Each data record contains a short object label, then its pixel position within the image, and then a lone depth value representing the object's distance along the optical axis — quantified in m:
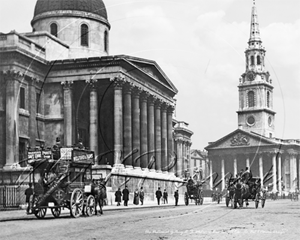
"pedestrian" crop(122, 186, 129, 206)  44.84
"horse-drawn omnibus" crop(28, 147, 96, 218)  24.75
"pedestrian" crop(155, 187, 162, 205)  49.99
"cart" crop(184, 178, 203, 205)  46.19
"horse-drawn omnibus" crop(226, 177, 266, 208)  34.26
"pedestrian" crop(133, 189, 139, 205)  48.84
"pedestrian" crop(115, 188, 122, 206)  45.44
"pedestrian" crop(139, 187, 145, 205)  49.23
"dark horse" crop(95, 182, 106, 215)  27.78
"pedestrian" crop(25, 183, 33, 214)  33.47
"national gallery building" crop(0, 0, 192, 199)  49.88
